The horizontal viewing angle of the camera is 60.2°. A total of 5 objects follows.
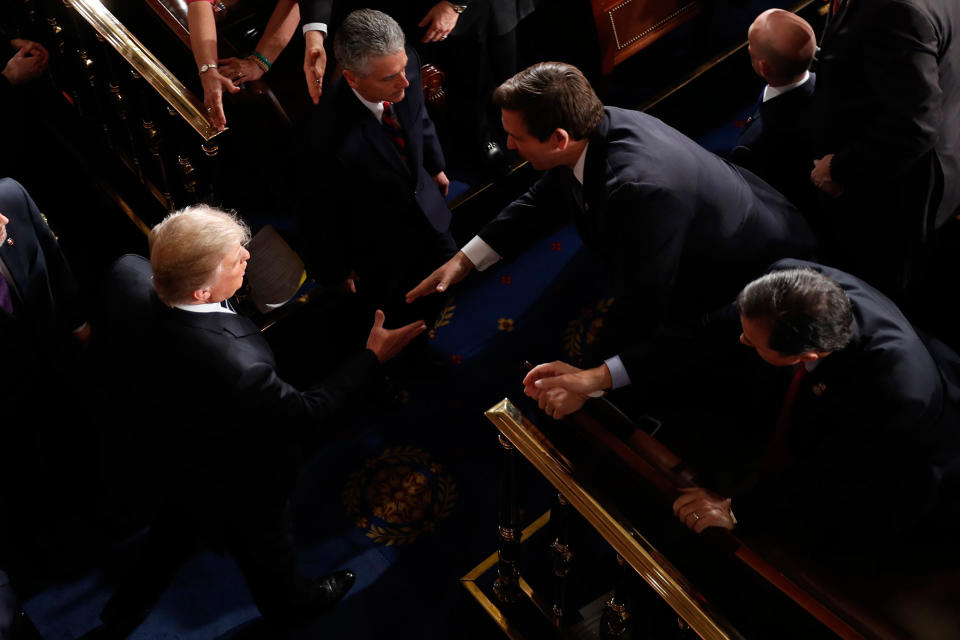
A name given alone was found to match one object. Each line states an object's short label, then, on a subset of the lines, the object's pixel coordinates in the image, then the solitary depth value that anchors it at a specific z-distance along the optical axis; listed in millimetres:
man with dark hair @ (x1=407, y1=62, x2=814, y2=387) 2322
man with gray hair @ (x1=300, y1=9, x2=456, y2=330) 2756
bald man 2934
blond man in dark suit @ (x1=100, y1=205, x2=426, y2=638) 2230
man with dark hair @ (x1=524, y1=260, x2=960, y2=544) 1947
